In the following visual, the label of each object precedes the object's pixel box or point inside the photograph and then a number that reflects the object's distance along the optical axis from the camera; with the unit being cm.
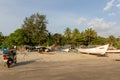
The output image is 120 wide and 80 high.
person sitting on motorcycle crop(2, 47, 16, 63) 571
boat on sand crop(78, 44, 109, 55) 1179
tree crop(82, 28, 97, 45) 2687
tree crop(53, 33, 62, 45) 2617
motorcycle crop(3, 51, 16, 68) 566
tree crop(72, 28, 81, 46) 2673
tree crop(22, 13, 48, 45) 2458
